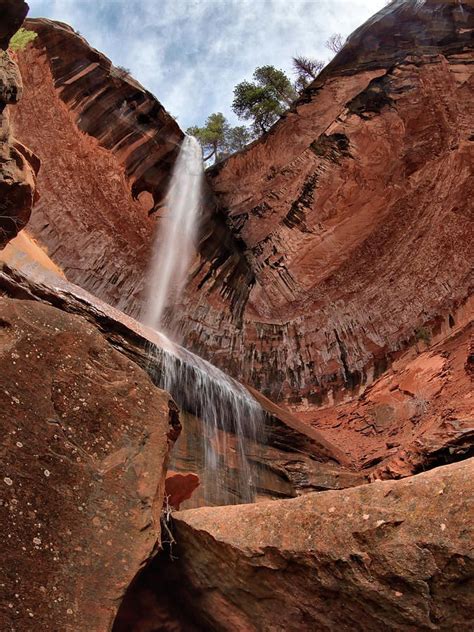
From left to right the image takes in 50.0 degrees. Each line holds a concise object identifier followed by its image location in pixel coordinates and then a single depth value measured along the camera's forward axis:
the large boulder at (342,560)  2.92
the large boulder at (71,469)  3.18
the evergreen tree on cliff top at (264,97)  22.48
